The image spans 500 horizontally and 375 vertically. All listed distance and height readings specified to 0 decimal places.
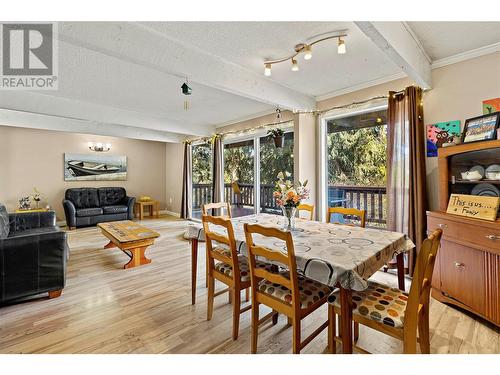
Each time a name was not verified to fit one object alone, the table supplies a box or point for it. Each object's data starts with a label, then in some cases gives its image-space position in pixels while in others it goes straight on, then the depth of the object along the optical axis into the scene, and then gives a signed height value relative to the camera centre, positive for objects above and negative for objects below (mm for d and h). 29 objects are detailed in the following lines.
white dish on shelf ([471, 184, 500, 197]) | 2153 -15
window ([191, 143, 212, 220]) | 6320 +338
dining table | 1306 -412
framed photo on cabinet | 2025 +546
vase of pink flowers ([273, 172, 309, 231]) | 2062 -75
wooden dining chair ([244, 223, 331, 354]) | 1423 -679
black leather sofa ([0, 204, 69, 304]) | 2178 -738
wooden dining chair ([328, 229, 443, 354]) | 1195 -690
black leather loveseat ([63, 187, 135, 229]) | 5489 -444
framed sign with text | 1916 -152
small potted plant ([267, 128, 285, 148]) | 3707 +819
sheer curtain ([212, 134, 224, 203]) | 5551 +432
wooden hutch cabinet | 1818 -485
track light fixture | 2030 +1325
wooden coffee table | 3213 -713
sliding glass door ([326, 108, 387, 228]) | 3248 +375
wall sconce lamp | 6430 +1144
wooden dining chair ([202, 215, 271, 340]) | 1775 -657
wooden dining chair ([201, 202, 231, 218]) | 2470 -206
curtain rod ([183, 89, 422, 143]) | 3025 +1174
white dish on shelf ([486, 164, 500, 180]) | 2098 +149
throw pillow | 2788 -448
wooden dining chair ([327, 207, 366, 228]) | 2295 -236
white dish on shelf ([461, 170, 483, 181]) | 2217 +121
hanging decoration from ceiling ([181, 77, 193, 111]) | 2540 +1069
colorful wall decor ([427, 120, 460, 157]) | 2492 +594
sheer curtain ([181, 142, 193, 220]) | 6602 +122
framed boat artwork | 6121 +571
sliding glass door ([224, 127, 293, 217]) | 4492 +385
